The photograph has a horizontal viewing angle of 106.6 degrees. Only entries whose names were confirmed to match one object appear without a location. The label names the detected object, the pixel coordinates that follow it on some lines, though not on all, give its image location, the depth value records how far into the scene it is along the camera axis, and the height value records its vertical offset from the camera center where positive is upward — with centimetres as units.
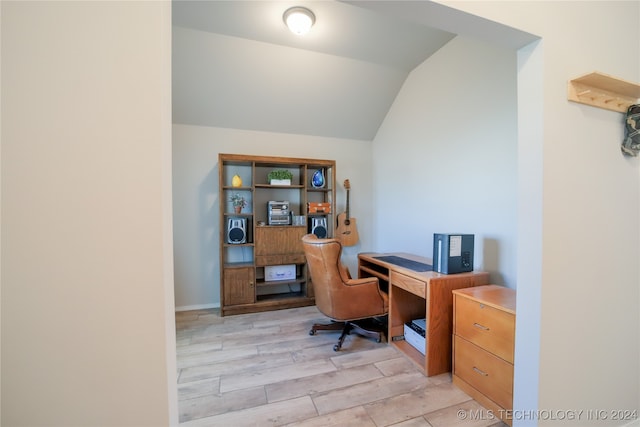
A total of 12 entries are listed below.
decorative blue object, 334 +41
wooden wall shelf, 114 +59
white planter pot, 310 +35
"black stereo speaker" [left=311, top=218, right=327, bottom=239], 322 -26
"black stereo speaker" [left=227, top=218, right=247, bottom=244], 294 -28
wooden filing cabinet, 137 -86
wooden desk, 175 -72
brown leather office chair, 201 -72
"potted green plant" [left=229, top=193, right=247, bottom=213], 304 +9
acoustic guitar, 349 -31
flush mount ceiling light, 198 +160
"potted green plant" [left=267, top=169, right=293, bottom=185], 310 +41
